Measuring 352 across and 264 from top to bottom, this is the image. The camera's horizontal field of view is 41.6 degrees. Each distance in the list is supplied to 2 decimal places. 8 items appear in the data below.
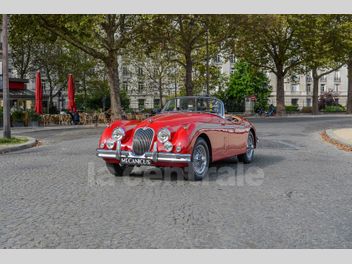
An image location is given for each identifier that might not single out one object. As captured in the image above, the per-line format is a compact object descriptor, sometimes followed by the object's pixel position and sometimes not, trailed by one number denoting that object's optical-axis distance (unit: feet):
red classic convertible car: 24.17
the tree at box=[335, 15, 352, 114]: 136.77
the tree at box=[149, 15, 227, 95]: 108.06
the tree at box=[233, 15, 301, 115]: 141.08
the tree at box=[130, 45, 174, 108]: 192.34
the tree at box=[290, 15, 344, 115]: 136.05
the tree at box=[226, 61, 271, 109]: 206.28
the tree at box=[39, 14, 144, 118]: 96.27
